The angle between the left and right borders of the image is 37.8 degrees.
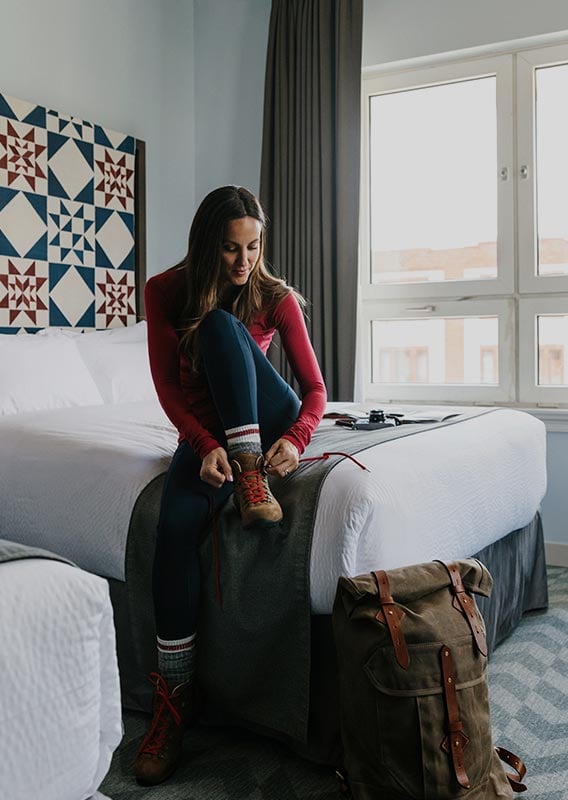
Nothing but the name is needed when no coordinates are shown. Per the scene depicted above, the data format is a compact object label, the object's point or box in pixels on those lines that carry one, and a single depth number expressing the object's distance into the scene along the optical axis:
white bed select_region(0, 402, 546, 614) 1.61
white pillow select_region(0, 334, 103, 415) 2.59
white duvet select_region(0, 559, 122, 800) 0.96
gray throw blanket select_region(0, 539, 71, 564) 1.10
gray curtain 3.61
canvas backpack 1.41
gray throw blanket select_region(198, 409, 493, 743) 1.62
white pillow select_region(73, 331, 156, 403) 2.98
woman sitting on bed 1.69
